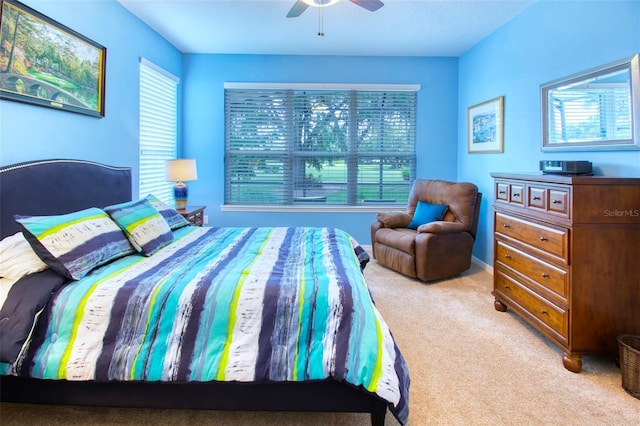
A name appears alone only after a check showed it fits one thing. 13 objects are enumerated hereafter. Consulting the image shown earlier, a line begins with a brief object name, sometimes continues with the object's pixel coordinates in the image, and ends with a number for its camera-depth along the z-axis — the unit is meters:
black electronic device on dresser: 2.58
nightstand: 4.00
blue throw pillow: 4.32
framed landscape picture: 2.25
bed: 1.62
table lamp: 4.10
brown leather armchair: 3.90
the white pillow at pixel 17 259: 1.79
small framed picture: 4.13
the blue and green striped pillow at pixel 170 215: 3.17
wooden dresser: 2.20
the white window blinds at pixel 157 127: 3.98
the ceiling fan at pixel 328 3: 2.60
